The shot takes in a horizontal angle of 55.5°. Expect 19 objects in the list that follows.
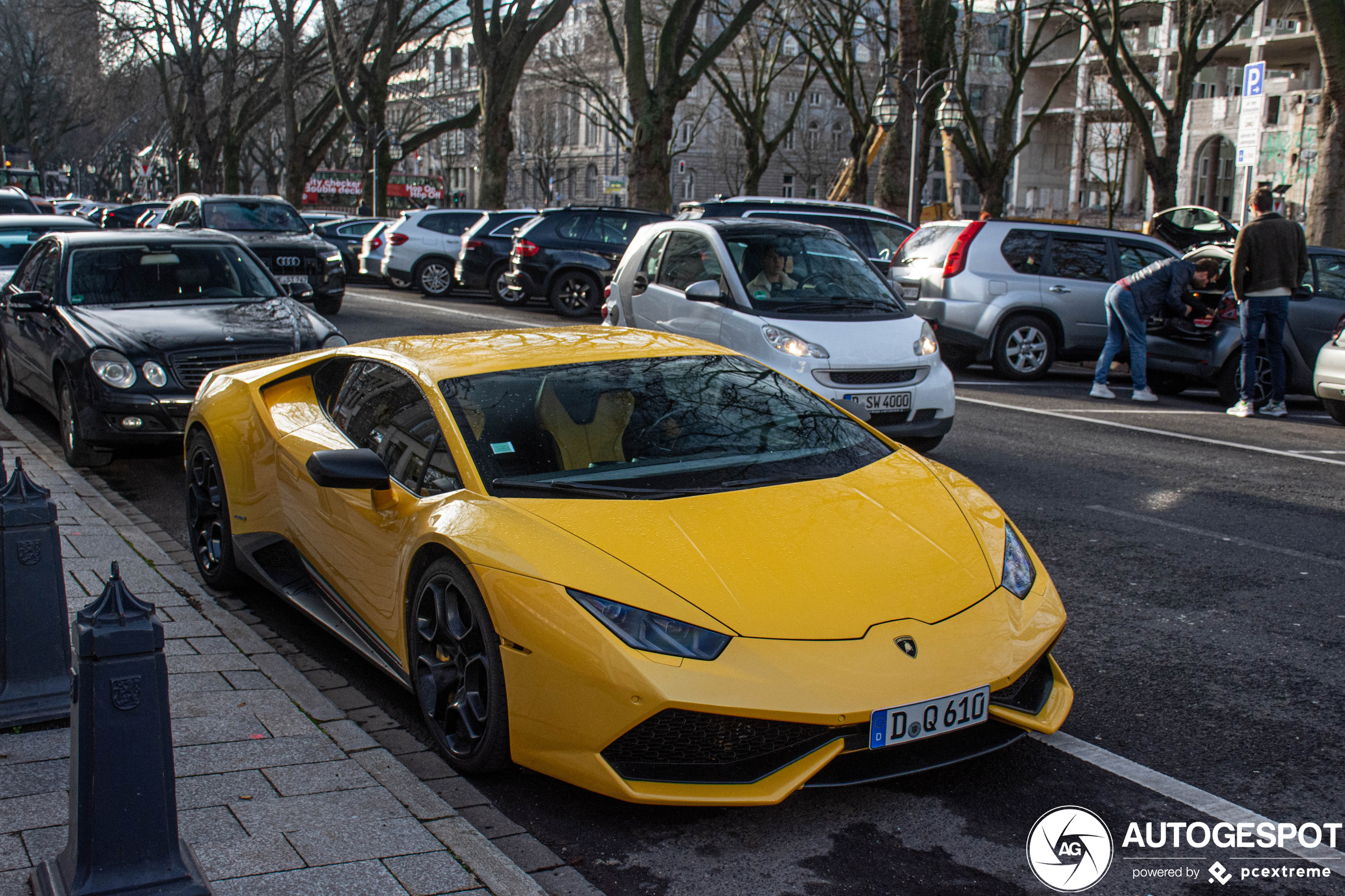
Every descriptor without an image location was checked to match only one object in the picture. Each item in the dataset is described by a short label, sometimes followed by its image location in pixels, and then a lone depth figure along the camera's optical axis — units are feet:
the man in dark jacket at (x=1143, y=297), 40.27
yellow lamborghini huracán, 10.93
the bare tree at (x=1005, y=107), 108.37
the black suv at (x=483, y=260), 76.07
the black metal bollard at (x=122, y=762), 8.54
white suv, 82.48
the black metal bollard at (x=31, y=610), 12.92
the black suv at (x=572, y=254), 67.72
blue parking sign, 63.41
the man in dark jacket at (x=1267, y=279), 37.83
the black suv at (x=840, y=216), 54.13
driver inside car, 31.78
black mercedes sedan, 26.71
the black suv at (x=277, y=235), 59.16
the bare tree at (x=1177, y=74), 95.50
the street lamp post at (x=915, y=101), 77.82
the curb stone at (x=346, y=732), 10.36
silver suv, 46.03
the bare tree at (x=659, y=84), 85.20
